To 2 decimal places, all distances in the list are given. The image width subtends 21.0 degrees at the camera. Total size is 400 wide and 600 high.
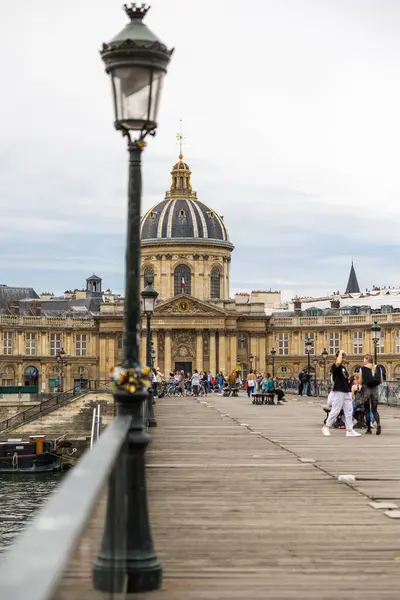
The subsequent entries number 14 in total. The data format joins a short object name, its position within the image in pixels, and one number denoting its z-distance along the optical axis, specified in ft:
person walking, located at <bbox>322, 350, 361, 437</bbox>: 71.72
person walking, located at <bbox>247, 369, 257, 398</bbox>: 193.26
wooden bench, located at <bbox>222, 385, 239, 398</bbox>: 201.16
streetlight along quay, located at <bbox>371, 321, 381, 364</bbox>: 163.53
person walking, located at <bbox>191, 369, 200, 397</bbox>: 208.54
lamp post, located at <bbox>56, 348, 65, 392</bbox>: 322.47
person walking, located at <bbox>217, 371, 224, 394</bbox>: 252.62
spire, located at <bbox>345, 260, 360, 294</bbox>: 560.20
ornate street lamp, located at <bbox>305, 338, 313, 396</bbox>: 194.43
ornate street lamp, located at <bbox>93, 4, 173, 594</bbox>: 23.07
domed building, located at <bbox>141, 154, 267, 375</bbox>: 361.30
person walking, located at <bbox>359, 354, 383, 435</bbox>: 75.54
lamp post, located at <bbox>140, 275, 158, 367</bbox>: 105.40
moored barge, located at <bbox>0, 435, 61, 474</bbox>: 175.32
